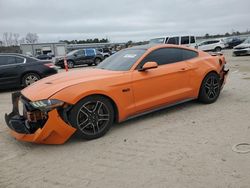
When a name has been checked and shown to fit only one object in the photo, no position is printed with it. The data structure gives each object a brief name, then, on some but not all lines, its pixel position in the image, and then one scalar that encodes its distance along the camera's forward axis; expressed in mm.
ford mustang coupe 2981
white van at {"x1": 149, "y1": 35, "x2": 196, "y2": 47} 16657
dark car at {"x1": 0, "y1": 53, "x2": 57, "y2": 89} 7025
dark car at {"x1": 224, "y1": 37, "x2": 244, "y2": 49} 27486
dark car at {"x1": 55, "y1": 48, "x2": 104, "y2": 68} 16223
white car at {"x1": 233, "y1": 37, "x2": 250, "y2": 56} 14634
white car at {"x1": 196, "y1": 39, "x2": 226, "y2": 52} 23022
